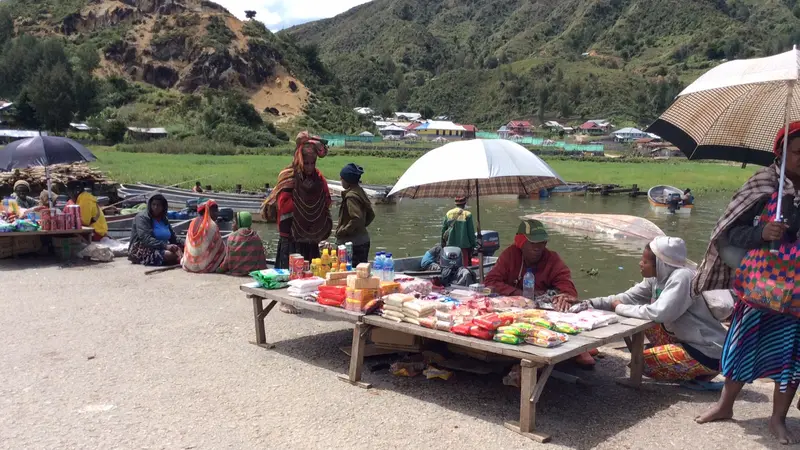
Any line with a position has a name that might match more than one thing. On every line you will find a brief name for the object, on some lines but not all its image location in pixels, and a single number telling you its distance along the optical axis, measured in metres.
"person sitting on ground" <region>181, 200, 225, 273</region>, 10.26
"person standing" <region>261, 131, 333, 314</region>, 7.88
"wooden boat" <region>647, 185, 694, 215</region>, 28.80
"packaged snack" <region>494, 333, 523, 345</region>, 4.42
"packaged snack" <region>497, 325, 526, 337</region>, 4.46
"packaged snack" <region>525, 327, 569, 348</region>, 4.38
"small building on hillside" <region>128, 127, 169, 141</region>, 58.38
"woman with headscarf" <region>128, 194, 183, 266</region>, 10.94
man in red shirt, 5.83
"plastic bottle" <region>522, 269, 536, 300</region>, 5.93
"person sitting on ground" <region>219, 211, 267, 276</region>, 10.18
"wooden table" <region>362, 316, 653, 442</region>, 4.24
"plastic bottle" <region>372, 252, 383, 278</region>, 6.00
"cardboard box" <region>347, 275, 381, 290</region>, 5.45
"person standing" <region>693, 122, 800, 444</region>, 3.94
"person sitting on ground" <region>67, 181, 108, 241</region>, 11.81
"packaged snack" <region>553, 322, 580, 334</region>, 4.71
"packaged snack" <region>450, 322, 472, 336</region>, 4.67
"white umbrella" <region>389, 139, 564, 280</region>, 5.63
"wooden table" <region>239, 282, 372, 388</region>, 5.38
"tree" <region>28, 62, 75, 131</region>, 63.25
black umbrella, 10.70
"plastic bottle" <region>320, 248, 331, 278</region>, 6.66
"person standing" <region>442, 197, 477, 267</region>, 10.55
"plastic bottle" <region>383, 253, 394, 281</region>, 5.95
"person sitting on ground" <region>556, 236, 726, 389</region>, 5.03
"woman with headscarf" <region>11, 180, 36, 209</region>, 13.05
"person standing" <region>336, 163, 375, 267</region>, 8.05
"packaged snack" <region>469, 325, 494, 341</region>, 4.56
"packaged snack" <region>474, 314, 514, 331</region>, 4.57
